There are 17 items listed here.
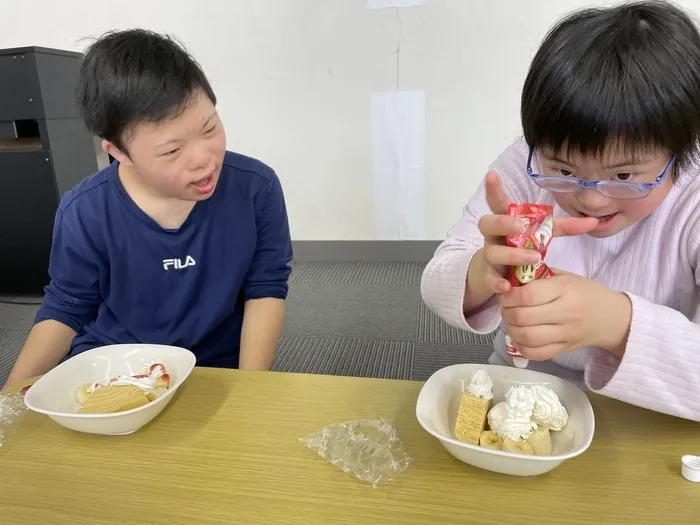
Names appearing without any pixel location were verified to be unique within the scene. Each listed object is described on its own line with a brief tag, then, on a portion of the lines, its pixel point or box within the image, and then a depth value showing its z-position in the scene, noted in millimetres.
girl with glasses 563
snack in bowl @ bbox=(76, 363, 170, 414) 677
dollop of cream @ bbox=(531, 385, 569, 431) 595
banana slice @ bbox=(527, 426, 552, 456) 568
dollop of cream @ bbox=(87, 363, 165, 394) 719
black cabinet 2232
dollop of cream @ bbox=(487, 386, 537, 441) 580
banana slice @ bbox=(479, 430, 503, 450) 582
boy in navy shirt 903
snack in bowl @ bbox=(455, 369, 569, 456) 574
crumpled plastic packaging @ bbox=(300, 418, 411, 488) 589
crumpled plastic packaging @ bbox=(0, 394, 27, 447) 703
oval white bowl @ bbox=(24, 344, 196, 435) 647
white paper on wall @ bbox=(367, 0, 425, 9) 2361
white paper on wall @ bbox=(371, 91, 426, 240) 2510
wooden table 532
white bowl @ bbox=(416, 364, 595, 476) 534
